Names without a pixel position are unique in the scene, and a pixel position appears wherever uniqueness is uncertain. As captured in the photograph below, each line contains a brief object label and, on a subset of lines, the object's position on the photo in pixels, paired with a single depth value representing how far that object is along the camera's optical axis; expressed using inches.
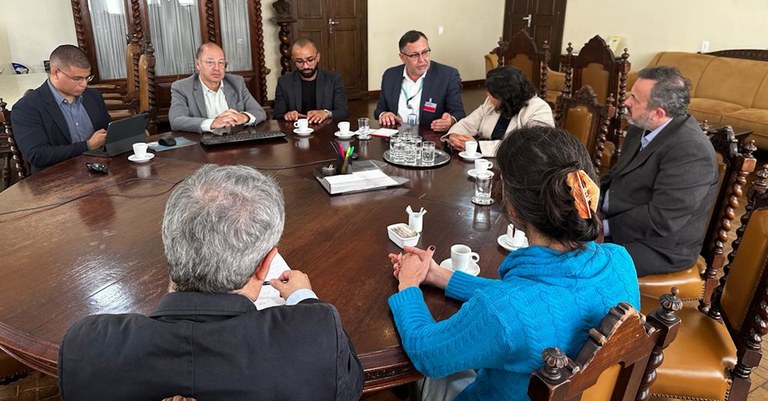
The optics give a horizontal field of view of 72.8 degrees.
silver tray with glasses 92.2
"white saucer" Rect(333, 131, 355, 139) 112.0
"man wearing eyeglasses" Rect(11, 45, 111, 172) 97.3
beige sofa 196.4
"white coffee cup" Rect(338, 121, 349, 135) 112.6
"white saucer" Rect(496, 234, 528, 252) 61.1
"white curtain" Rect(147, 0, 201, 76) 203.2
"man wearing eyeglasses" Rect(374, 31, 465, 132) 131.3
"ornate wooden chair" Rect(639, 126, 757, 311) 74.5
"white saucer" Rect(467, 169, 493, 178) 85.6
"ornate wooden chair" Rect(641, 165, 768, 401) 56.1
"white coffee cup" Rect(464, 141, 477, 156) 97.5
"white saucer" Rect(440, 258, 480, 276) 55.4
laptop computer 94.3
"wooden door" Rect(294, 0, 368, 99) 274.8
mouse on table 102.6
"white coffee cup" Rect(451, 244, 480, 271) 55.0
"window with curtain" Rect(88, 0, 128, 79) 194.7
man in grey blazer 115.5
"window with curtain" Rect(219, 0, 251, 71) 216.3
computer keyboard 103.4
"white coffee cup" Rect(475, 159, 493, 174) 85.2
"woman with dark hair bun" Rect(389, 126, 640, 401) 38.2
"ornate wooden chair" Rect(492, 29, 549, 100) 199.0
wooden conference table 47.0
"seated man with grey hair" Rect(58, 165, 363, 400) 32.3
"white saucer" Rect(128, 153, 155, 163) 92.7
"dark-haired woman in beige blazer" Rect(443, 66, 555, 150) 102.4
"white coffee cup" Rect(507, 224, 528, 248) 61.4
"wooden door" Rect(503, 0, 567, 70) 303.1
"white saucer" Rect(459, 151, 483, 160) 96.7
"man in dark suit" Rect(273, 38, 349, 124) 139.9
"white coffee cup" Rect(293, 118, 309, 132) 114.5
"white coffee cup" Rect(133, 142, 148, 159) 92.0
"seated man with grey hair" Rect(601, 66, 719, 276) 74.3
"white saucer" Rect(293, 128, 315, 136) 114.0
